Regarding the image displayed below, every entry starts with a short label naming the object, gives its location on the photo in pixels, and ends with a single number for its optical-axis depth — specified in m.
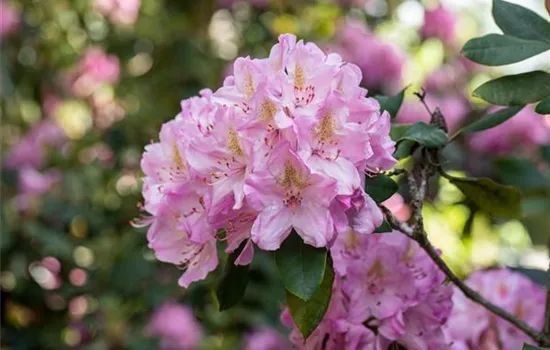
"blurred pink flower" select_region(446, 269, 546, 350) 1.05
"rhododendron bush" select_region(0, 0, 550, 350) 0.77
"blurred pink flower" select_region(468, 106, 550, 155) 1.94
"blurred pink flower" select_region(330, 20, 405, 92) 2.41
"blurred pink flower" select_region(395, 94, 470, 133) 1.98
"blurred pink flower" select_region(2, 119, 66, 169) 2.34
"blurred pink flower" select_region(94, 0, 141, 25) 2.70
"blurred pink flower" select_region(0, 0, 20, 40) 2.64
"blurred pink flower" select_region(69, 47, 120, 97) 2.73
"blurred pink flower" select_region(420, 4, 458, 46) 2.58
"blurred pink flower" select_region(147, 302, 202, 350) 2.06
